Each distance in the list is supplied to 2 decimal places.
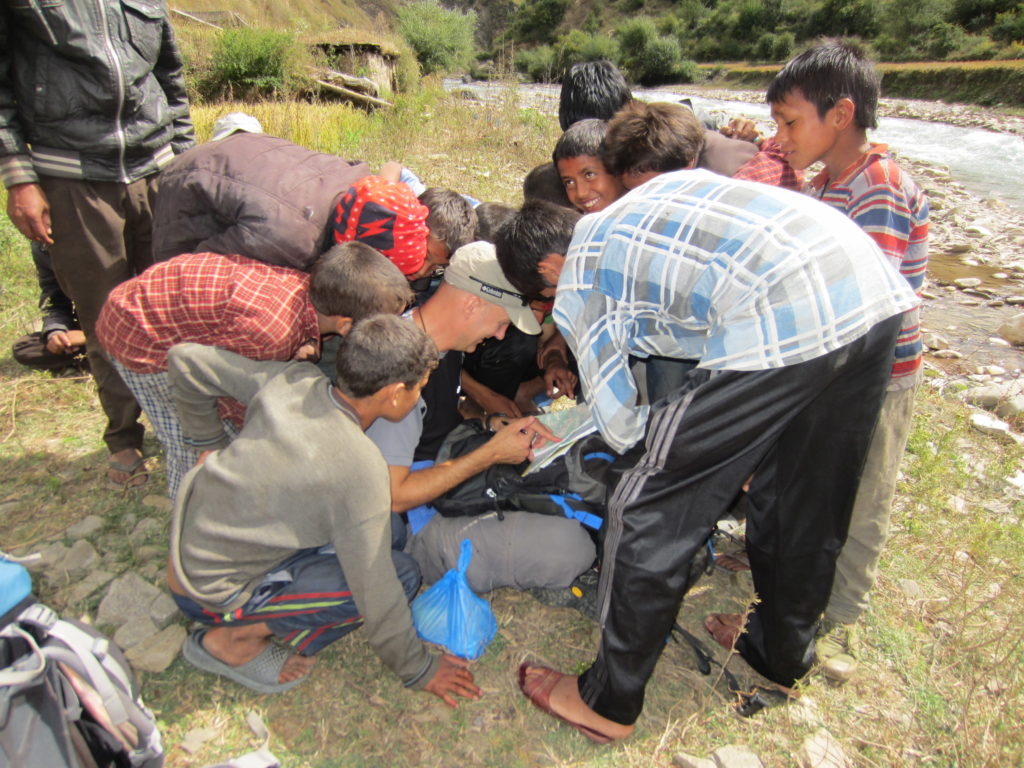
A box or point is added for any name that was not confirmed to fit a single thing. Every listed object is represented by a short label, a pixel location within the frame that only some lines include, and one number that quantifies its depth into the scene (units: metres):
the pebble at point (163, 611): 2.15
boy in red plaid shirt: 1.88
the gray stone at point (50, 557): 2.34
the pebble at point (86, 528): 2.48
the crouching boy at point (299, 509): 1.62
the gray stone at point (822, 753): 1.81
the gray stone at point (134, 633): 2.05
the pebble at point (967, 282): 6.78
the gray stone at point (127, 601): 2.15
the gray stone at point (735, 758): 1.77
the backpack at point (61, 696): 1.17
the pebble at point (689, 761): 1.77
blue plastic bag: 2.02
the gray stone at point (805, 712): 1.93
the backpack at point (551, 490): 2.08
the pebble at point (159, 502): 2.64
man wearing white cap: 2.11
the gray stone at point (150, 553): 2.42
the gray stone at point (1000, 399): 3.88
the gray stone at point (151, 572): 2.35
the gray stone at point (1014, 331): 5.36
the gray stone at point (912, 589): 2.37
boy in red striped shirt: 1.77
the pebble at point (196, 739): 1.76
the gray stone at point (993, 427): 3.47
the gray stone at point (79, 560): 2.33
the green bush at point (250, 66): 11.77
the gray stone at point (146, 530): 2.50
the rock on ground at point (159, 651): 1.97
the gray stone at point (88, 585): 2.23
